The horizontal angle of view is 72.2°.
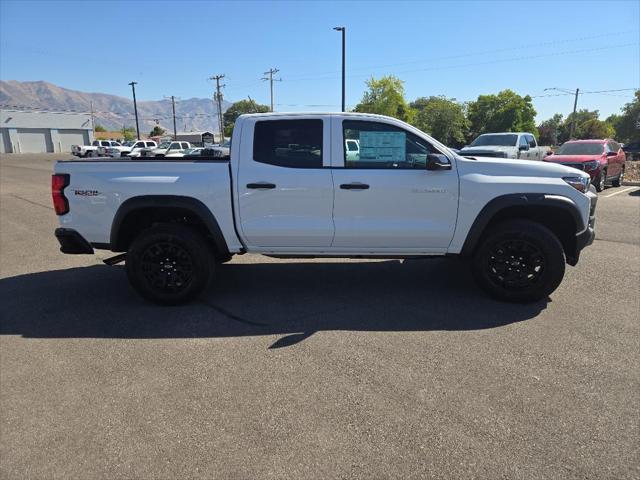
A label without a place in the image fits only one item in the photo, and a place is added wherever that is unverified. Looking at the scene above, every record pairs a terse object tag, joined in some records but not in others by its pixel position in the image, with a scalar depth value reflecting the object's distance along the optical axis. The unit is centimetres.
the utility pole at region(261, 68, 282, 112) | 7050
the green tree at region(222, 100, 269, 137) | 10595
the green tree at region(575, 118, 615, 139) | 8450
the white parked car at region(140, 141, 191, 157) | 3846
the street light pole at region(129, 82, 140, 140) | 7156
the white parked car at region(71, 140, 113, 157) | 4887
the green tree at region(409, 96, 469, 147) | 6225
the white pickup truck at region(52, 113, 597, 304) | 441
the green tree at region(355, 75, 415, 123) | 5262
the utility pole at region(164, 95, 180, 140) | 8662
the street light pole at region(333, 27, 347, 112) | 2953
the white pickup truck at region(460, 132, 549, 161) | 1513
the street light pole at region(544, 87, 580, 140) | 6191
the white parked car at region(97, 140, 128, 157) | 4273
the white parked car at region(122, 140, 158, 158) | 4091
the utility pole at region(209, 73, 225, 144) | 6981
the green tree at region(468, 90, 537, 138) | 7156
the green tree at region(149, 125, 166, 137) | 10256
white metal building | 6744
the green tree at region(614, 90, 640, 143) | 7412
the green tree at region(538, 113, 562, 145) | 9788
